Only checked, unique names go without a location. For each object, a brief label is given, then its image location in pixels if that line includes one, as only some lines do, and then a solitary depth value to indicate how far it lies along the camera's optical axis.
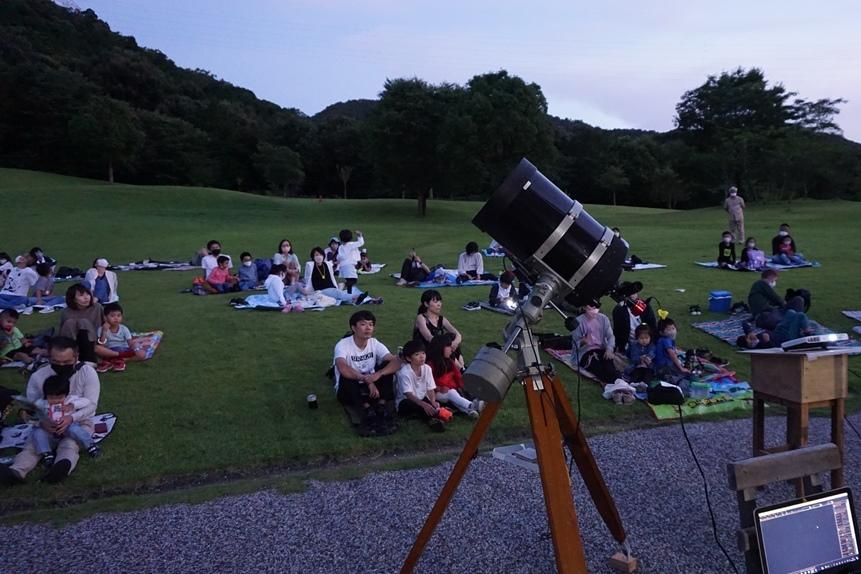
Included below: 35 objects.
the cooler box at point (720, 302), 12.05
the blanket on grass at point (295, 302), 12.99
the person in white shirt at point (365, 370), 6.94
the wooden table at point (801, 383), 4.38
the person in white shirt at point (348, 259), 14.68
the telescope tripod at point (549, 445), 2.87
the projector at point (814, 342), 4.24
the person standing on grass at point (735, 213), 21.27
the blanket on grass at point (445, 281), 15.98
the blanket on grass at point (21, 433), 6.15
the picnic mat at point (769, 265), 17.30
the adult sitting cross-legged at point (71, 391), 5.30
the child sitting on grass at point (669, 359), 7.82
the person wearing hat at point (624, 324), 9.16
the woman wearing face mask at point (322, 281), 13.63
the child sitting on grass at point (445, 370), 7.18
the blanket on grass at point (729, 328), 10.02
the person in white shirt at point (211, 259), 16.09
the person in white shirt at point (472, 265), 16.45
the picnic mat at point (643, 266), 17.87
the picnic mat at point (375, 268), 19.05
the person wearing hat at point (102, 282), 12.77
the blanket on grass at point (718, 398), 6.98
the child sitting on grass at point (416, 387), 6.72
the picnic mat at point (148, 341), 9.43
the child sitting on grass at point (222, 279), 15.48
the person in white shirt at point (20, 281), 13.72
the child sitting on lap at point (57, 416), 5.65
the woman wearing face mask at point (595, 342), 8.27
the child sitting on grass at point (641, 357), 8.04
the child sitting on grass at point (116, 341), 8.76
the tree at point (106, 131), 49.34
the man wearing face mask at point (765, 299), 10.20
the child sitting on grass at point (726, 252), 17.72
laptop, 3.00
